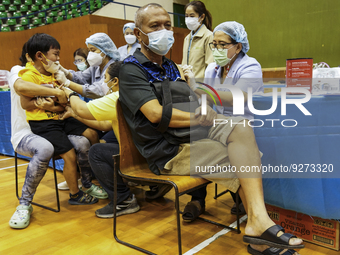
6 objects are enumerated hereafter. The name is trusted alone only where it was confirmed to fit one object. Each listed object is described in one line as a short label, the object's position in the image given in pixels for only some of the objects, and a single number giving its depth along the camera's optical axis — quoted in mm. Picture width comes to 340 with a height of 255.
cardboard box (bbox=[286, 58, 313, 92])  1591
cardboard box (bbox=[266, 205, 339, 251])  1457
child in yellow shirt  1963
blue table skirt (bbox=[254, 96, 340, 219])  1371
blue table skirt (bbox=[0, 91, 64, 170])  3334
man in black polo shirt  1302
